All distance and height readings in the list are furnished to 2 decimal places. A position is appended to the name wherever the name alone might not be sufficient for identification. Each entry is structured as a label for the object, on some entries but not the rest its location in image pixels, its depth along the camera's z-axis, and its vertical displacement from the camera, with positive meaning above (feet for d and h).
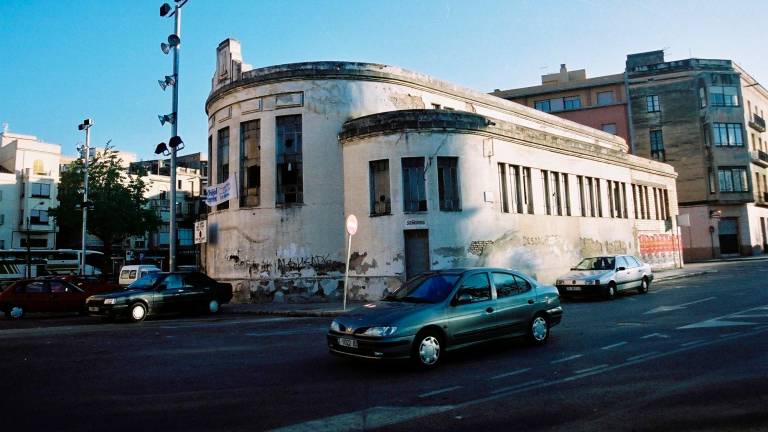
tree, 141.18 +18.62
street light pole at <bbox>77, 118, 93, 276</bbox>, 110.83 +24.64
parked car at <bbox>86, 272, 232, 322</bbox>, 54.03 -3.29
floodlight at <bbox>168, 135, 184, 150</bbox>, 71.87 +17.31
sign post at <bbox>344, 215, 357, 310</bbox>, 56.34 +4.03
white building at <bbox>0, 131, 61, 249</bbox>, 166.61 +25.64
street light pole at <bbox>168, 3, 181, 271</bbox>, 70.49 +18.90
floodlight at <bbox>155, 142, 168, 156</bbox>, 72.51 +16.72
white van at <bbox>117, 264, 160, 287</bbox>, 89.97 -0.83
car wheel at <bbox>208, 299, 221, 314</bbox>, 61.37 -4.87
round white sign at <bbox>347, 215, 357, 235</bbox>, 56.34 +4.04
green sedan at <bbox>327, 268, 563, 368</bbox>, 24.67 -3.08
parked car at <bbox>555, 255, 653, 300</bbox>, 59.88 -2.90
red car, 64.59 -3.39
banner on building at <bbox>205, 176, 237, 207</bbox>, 76.89 +11.09
